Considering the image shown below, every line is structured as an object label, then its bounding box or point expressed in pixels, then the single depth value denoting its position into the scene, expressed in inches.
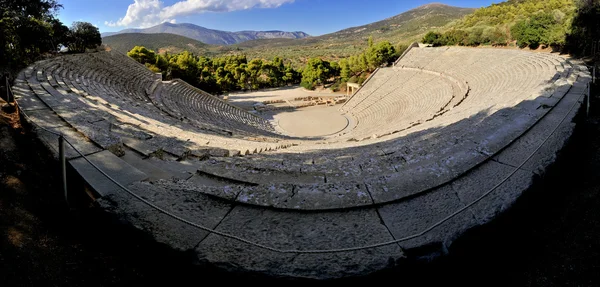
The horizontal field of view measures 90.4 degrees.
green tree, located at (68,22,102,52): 1051.9
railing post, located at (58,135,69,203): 136.7
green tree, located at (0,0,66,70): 503.4
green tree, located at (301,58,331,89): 1750.7
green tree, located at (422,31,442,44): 1553.9
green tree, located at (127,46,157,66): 1300.8
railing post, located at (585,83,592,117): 296.6
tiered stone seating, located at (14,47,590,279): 94.0
